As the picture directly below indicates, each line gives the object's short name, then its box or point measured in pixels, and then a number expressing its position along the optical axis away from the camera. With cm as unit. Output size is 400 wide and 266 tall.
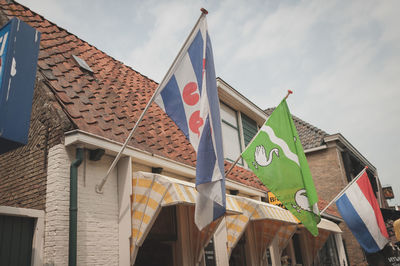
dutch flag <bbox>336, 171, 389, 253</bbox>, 911
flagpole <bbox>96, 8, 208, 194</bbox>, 513
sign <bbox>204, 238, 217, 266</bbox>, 770
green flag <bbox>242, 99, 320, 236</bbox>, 649
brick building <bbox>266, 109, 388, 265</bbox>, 1634
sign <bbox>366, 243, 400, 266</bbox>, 1279
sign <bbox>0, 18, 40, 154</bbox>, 366
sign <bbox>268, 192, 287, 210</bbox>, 1022
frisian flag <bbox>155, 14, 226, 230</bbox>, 421
